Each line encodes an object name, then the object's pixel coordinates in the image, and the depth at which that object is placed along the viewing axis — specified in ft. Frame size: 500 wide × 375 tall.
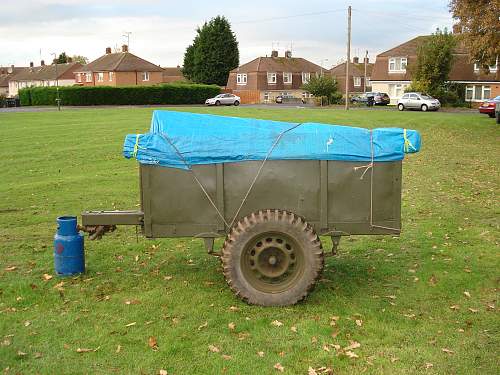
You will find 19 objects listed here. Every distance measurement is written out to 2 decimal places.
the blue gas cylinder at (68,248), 23.86
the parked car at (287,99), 259.29
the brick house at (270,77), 305.98
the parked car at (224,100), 204.03
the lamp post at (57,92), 200.85
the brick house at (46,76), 362.74
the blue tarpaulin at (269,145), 21.11
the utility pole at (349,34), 189.38
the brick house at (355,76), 335.06
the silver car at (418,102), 168.96
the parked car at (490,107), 132.98
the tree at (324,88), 220.84
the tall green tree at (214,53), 306.14
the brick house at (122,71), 290.56
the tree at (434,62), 196.75
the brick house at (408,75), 220.02
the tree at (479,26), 83.51
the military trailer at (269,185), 20.94
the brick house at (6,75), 441.68
